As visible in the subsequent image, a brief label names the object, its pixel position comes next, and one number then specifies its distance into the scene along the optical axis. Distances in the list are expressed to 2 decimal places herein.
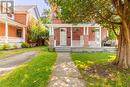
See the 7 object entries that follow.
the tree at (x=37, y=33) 13.90
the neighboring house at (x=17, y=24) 10.13
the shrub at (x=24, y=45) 12.01
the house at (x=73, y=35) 9.21
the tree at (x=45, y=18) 15.65
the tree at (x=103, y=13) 4.07
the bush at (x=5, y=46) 9.47
